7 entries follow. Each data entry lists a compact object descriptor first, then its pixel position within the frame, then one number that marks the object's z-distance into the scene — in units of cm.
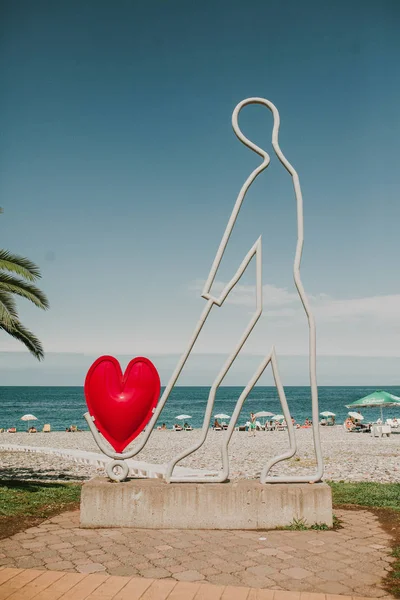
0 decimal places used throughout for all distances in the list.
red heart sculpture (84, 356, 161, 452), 646
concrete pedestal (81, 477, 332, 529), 614
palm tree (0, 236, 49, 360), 1081
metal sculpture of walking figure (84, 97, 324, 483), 643
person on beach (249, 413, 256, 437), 3868
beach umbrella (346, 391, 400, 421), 3098
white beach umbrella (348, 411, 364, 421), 3856
